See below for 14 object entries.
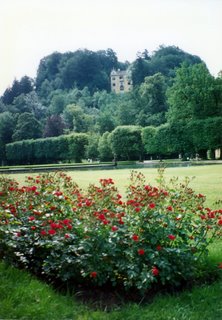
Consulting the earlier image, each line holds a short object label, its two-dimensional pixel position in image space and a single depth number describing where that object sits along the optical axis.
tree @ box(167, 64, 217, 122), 39.88
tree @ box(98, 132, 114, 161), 44.56
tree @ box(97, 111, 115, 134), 54.25
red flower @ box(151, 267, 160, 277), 3.24
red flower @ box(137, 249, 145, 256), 3.36
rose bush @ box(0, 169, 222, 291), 3.51
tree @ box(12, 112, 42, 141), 52.65
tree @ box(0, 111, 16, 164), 53.10
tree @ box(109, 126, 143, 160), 43.44
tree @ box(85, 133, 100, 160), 45.57
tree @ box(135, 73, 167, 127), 54.56
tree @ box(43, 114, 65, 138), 56.34
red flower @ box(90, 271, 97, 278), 3.29
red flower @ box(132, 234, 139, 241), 3.38
